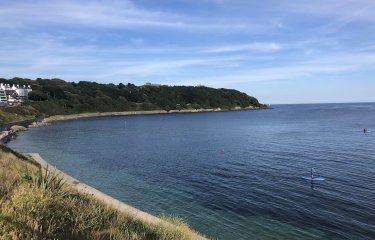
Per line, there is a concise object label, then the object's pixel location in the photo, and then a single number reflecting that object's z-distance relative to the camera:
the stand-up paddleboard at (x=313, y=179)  35.25
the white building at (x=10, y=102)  190.76
